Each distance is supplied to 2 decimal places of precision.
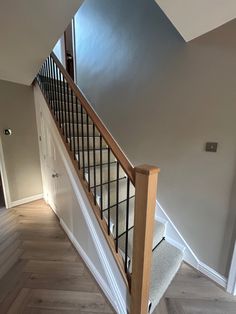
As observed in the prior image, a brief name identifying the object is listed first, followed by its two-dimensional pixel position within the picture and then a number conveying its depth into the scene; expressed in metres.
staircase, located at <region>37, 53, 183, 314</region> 1.05
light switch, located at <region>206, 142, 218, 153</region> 1.56
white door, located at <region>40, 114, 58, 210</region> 2.60
